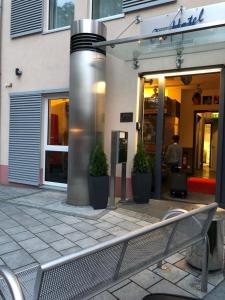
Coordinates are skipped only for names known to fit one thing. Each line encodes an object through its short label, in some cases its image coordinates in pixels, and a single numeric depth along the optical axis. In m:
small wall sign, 6.66
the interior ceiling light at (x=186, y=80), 7.44
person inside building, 7.95
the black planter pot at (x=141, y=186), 6.16
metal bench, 1.72
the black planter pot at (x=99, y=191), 5.77
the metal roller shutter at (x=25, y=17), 7.98
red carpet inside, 7.49
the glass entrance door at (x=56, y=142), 7.73
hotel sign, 5.20
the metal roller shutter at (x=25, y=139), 7.98
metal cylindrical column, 6.03
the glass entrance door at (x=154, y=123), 6.63
